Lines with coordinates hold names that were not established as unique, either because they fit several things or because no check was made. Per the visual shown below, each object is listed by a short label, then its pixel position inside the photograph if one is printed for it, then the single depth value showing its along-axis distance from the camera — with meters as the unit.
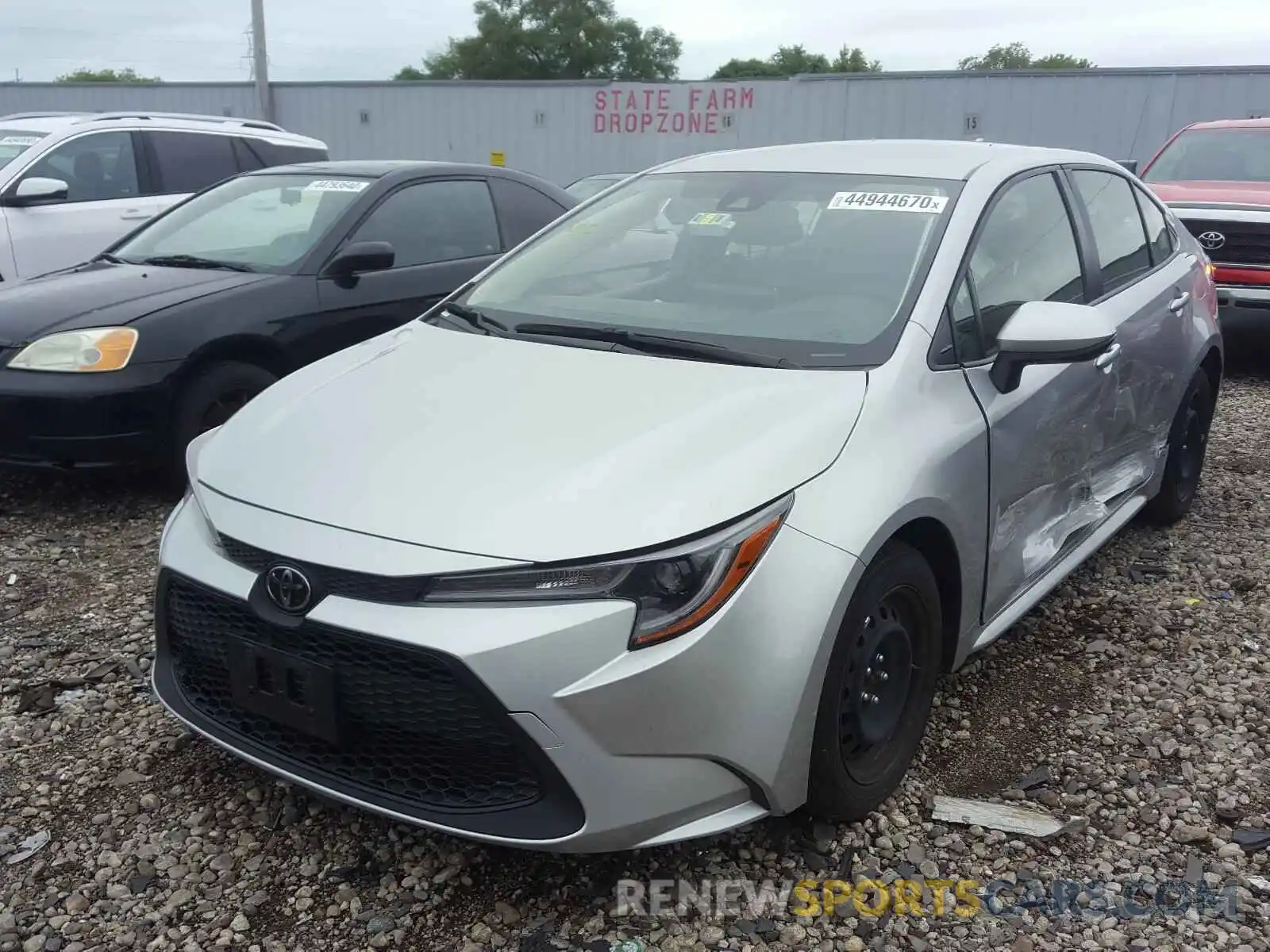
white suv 7.02
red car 7.45
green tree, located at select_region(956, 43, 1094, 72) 74.31
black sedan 4.39
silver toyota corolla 2.07
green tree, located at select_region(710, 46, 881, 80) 72.62
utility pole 21.05
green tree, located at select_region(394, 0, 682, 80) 64.25
